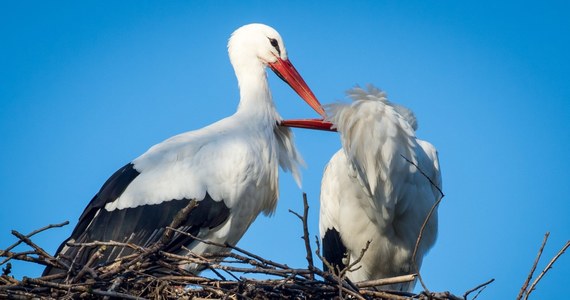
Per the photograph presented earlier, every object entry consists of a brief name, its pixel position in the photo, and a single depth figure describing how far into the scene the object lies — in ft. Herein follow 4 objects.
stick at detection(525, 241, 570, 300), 25.89
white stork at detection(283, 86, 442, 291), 34.76
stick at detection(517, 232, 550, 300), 25.88
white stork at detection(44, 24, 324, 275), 33.55
